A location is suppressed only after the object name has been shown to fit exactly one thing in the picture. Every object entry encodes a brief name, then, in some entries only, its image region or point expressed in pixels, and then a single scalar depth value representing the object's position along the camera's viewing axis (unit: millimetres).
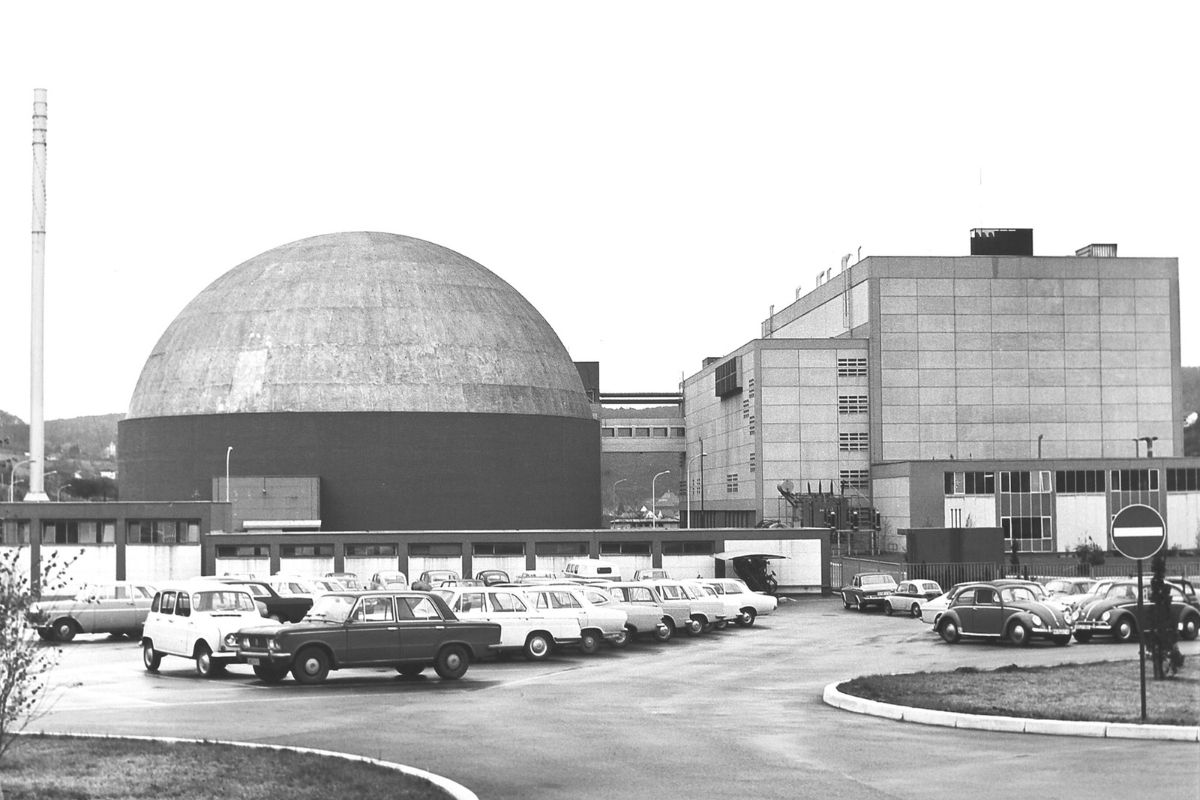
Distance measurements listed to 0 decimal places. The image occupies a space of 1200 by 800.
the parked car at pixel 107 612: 39719
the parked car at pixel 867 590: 52156
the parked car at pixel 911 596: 48875
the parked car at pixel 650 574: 54250
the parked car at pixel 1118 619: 36562
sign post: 20609
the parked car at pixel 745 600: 44438
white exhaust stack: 64625
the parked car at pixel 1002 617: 35500
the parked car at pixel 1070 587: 43312
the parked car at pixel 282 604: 40500
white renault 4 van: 29719
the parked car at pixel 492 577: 49494
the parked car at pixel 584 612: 34656
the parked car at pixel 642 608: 38469
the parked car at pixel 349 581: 49362
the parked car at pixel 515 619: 33188
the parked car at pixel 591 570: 56281
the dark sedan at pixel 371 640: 27359
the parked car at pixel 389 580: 49419
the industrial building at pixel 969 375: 94938
